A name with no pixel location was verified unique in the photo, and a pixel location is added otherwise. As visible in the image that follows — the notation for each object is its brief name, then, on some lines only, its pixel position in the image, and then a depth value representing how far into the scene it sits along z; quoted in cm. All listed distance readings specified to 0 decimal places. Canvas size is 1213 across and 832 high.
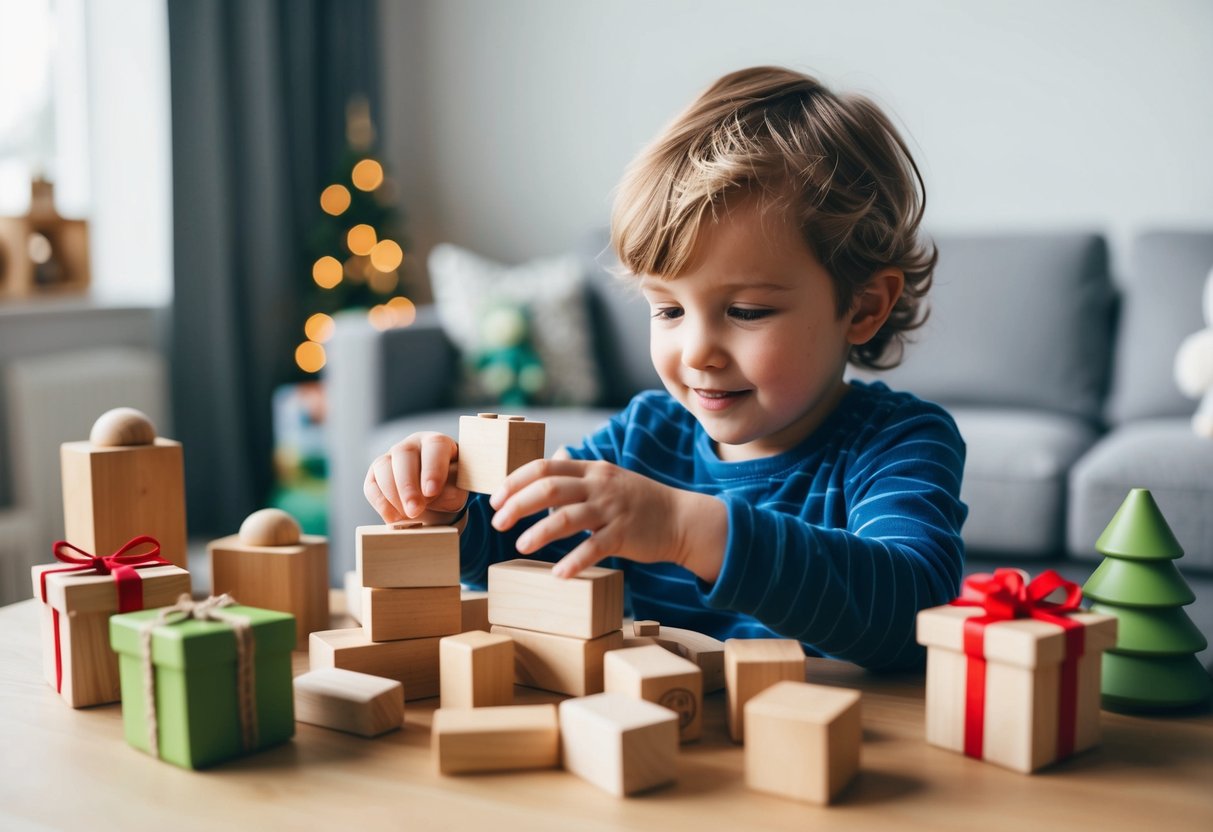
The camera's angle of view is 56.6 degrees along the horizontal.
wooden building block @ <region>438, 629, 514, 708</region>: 78
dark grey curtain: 346
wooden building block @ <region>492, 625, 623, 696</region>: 81
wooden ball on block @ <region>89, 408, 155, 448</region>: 103
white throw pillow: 317
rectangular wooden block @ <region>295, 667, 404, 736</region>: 76
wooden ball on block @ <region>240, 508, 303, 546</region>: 103
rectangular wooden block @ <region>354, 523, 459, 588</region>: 85
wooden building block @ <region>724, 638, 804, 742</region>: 75
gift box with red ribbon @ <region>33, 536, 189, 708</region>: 83
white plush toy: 224
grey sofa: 288
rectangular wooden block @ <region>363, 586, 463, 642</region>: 86
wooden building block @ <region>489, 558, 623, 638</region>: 80
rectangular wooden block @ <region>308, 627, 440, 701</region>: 85
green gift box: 70
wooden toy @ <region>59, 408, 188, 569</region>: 101
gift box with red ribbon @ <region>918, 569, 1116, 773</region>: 69
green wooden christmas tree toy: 81
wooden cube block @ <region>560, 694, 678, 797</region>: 66
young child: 81
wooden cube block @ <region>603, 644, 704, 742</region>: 73
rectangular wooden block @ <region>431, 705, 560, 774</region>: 69
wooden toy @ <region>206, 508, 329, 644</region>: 102
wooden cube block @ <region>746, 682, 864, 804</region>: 65
